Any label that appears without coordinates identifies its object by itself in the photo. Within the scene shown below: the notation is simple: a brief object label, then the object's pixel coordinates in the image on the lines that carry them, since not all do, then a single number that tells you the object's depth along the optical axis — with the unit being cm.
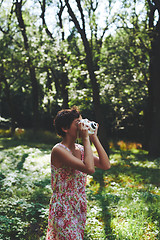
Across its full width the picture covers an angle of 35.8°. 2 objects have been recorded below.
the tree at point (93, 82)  978
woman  218
